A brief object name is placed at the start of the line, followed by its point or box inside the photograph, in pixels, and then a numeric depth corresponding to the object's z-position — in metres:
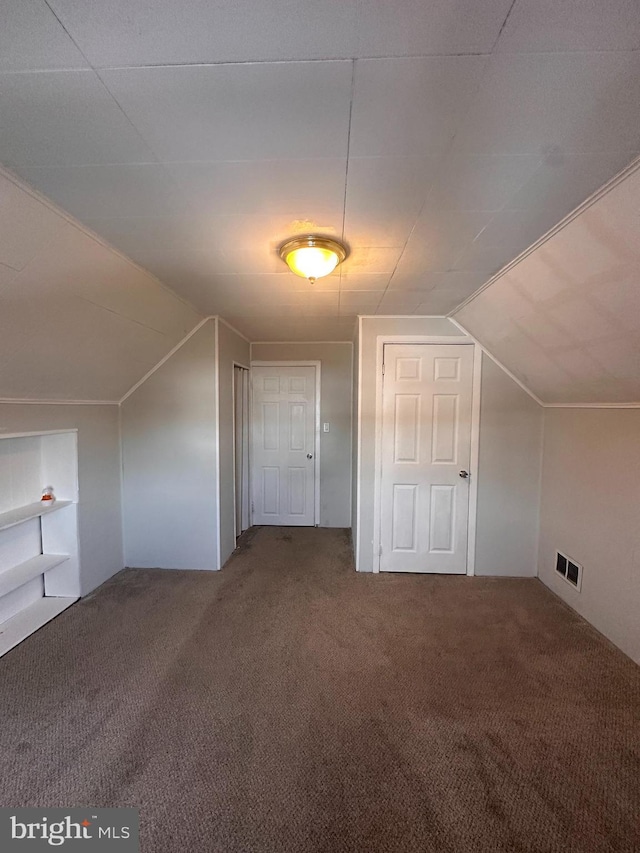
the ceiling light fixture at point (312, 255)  1.71
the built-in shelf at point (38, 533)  2.48
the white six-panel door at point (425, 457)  3.16
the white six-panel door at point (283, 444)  4.43
